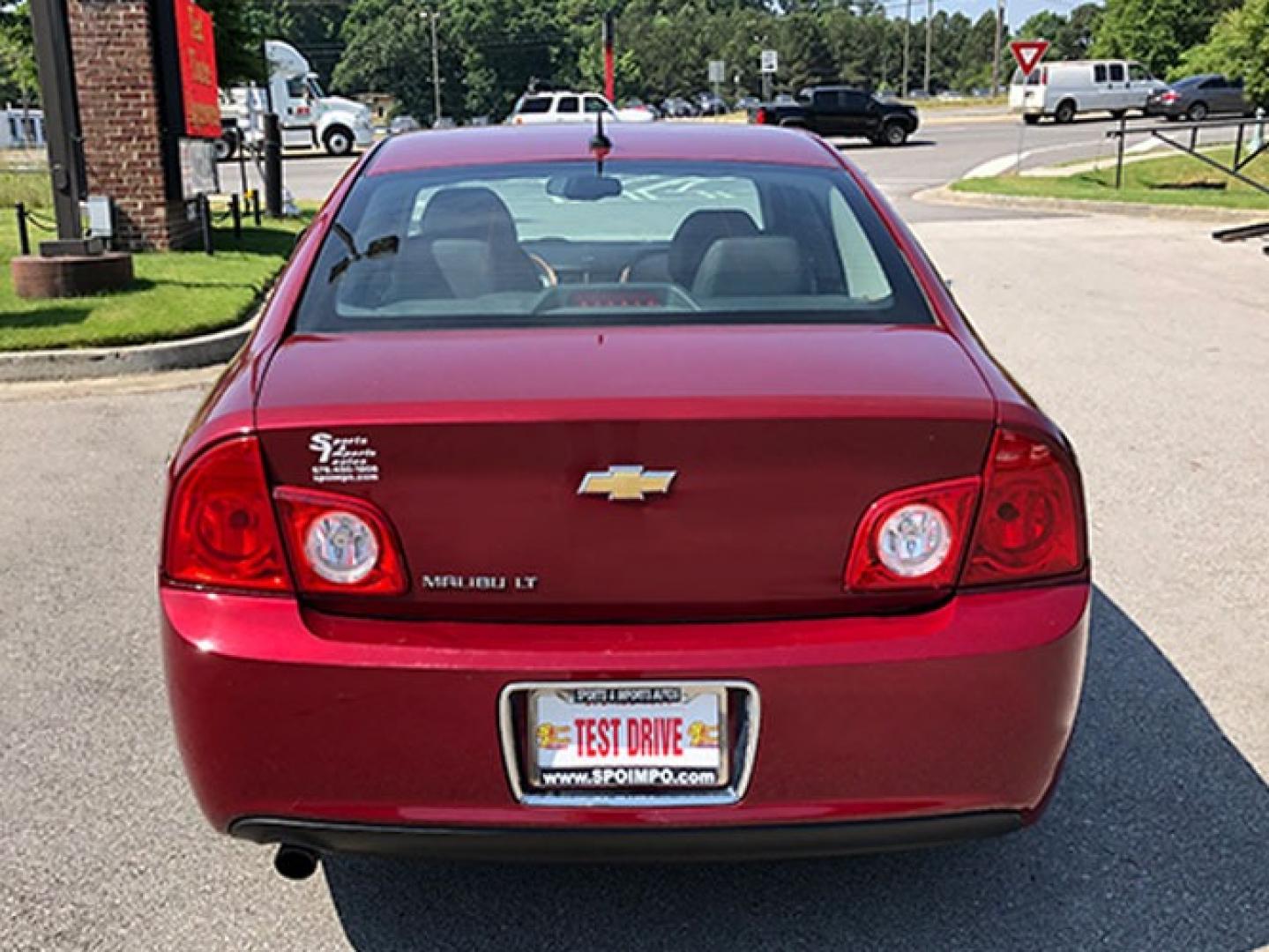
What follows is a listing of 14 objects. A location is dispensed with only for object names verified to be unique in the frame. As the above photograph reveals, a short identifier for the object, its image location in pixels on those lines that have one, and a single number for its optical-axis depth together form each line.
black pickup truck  41.38
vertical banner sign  12.84
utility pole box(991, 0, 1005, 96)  81.19
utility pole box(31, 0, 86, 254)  11.18
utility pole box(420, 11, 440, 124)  93.56
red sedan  2.32
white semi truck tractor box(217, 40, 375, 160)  39.69
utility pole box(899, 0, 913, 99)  115.62
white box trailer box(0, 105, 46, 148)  45.81
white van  47.09
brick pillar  11.92
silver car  44.34
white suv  36.06
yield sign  26.31
